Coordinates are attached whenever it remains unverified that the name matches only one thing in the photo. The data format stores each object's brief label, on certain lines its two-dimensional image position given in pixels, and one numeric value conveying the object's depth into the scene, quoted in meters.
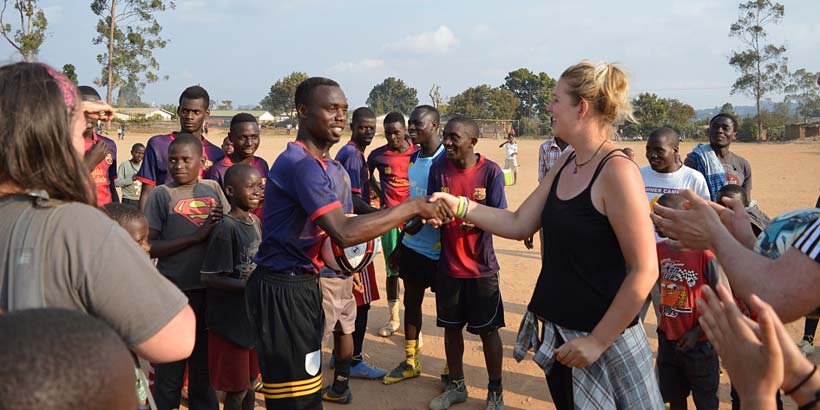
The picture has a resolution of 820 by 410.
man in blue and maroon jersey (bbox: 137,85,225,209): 5.15
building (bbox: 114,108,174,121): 77.31
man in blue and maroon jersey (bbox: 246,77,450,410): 3.22
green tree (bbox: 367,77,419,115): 103.81
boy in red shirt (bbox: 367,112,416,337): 6.44
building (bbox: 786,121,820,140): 42.17
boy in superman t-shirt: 3.99
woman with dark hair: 1.53
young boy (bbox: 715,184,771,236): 2.96
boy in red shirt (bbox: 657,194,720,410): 3.82
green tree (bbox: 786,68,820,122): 57.84
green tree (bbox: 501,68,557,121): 74.50
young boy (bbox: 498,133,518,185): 20.02
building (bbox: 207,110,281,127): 89.55
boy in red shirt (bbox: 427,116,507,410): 4.64
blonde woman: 2.60
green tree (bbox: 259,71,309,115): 71.94
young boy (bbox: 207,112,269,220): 5.61
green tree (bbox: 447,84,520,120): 68.44
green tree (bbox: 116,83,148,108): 46.14
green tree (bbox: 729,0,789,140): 48.47
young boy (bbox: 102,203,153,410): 3.42
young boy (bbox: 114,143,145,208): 9.41
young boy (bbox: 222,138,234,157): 6.77
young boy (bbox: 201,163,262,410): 3.81
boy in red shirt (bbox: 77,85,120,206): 5.33
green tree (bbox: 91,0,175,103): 41.09
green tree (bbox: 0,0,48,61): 34.03
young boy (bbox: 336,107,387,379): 5.38
